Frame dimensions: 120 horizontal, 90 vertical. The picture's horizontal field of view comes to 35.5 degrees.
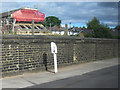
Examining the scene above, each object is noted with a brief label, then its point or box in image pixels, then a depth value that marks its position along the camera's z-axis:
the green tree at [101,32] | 25.92
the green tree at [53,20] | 85.09
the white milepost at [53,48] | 10.86
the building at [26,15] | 42.97
